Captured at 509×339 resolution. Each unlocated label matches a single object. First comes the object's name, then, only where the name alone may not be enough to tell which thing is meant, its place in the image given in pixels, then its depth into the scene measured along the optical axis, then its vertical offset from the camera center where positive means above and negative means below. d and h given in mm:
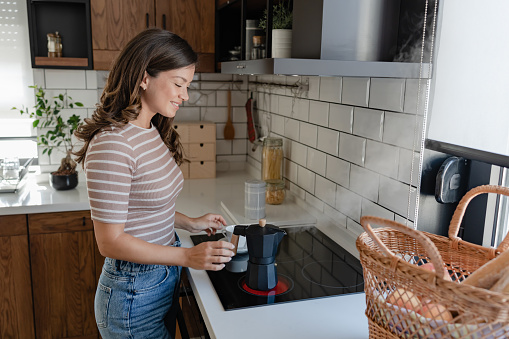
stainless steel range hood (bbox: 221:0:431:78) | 1299 +100
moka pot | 1369 -517
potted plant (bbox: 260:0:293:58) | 1604 +129
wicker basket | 716 -364
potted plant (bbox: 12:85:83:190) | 2562 -347
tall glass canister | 2457 -424
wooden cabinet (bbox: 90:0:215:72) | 2557 +278
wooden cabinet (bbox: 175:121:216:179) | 2955 -471
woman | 1278 -324
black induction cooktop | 1383 -648
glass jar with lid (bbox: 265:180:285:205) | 2287 -566
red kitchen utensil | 3055 -298
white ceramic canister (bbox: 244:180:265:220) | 2078 -547
